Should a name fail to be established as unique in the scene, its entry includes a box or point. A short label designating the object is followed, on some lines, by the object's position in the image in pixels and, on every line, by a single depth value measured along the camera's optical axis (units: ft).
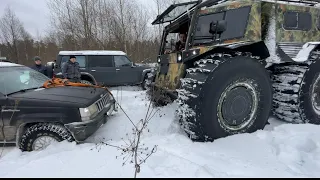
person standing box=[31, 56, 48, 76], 27.15
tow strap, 14.02
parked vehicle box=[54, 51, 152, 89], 33.23
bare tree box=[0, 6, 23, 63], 92.27
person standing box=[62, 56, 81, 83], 24.97
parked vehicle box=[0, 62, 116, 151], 10.94
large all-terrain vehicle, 10.36
